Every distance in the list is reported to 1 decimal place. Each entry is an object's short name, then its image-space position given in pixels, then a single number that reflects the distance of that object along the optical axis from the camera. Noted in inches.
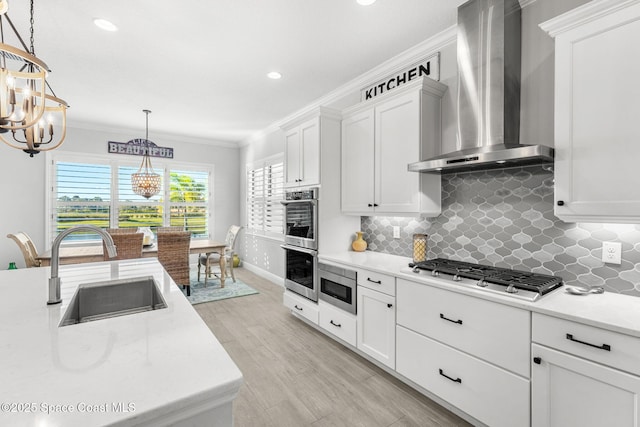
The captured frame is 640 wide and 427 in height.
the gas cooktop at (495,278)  65.3
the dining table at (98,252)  141.5
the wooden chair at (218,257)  205.0
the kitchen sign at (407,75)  106.9
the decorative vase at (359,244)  130.7
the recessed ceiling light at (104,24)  95.7
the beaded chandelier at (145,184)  189.6
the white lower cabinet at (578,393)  50.3
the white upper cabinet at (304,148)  125.6
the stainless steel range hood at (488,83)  80.3
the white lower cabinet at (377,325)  91.9
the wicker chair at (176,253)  164.5
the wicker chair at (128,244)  149.4
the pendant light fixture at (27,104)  55.9
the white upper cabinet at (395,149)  98.4
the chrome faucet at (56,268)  51.6
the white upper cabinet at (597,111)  57.5
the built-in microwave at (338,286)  107.8
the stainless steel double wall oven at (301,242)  125.4
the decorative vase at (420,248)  104.9
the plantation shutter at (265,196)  211.2
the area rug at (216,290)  175.0
